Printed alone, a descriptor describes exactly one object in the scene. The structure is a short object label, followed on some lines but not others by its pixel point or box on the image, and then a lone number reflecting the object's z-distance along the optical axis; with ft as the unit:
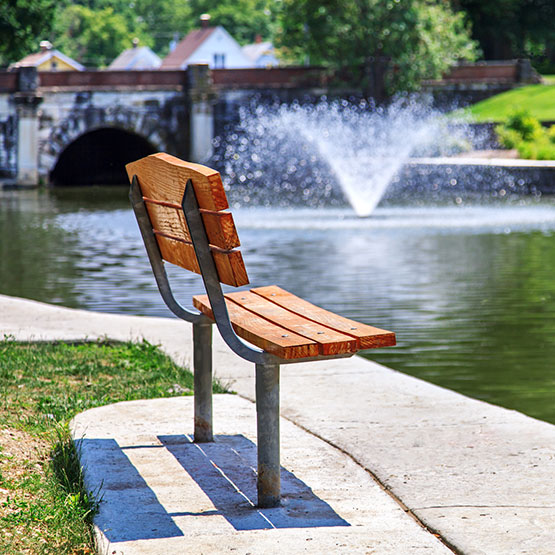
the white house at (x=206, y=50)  227.81
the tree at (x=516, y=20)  158.81
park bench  11.32
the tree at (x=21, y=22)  121.60
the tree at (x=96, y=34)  295.07
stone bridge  126.82
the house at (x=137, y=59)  253.85
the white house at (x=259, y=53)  257.46
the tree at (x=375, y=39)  123.03
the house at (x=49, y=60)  236.30
